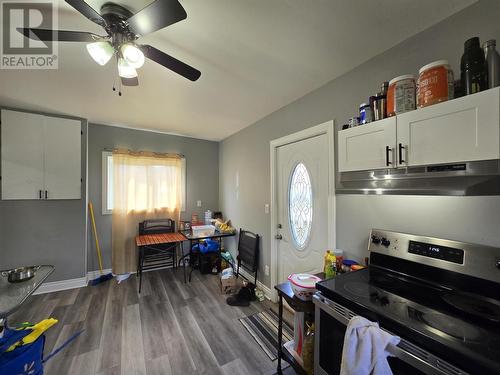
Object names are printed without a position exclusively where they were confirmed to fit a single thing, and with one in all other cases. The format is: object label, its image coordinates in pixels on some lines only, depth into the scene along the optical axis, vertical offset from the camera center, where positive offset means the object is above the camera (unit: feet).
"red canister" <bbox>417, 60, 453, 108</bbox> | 3.18 +1.65
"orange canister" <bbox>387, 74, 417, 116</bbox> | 3.57 +1.65
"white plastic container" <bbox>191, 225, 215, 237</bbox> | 10.83 -2.30
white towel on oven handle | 2.64 -2.16
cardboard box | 9.11 -4.31
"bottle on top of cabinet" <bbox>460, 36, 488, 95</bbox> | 2.93 +1.72
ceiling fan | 3.10 +2.70
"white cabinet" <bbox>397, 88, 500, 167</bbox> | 2.69 +0.83
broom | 10.25 -3.16
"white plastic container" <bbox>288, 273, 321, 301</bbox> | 4.55 -2.19
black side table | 4.54 -2.72
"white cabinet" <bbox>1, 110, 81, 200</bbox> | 8.36 +1.47
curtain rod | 10.78 +2.07
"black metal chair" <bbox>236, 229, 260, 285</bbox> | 9.48 -3.09
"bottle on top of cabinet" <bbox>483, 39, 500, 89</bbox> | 2.79 +1.69
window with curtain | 10.72 +0.37
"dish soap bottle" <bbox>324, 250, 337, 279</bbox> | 5.29 -2.00
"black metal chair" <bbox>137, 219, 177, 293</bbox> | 11.09 -3.30
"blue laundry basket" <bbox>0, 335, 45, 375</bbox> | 3.81 -3.28
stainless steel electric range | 2.44 -1.85
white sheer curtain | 10.74 -0.28
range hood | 2.90 +0.14
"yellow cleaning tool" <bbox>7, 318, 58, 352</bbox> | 4.19 -3.12
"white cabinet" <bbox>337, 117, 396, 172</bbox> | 3.75 +0.84
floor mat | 6.09 -4.67
